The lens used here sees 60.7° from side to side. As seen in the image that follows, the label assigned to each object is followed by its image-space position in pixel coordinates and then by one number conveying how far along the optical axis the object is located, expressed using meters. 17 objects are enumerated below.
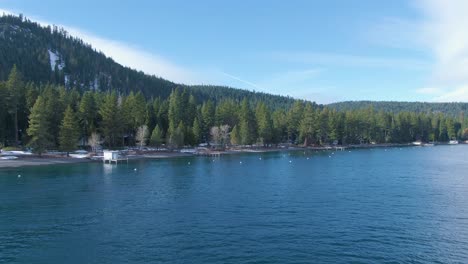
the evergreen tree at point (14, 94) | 96.31
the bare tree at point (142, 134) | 110.86
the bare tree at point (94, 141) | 102.50
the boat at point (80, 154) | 94.25
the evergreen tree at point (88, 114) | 106.06
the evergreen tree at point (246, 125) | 138.00
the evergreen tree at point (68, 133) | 92.62
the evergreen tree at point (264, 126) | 144.38
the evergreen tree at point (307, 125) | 161.75
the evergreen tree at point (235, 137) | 134.12
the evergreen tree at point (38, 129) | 87.88
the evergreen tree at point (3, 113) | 95.41
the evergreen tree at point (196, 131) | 128.25
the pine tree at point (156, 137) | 112.00
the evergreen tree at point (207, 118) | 139.25
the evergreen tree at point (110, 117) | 107.62
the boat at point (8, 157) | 82.84
